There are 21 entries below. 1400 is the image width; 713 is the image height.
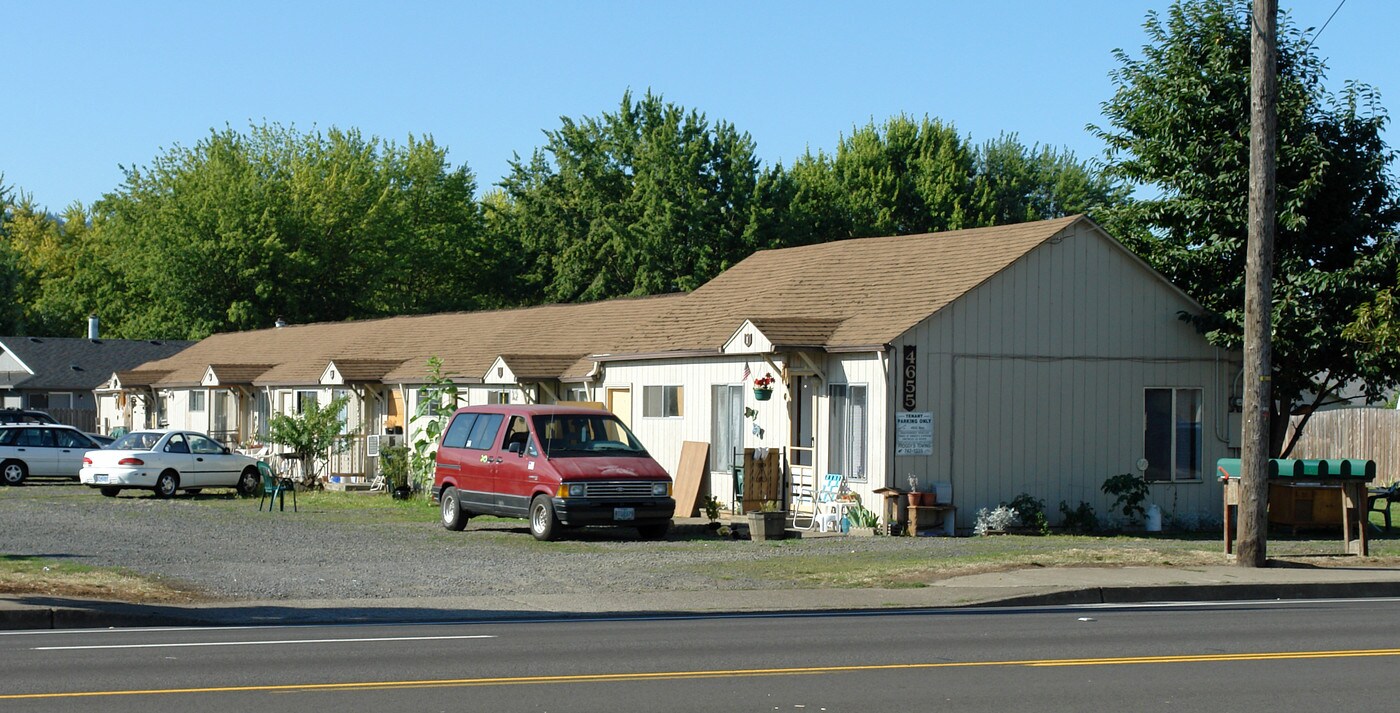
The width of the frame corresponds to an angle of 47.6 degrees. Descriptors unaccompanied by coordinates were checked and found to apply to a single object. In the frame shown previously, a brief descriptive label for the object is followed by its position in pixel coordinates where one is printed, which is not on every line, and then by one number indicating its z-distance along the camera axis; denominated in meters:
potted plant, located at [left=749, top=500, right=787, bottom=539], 23.62
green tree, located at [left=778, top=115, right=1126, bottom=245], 61.91
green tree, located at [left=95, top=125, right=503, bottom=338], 68.00
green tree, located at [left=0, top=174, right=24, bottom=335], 80.31
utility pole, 18.86
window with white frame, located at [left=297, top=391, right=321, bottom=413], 41.03
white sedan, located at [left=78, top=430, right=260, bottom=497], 33.81
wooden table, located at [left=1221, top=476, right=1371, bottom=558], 20.75
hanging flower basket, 26.00
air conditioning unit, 36.69
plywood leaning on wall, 28.02
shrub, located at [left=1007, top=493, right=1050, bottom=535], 24.98
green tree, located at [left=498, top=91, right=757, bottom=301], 59.00
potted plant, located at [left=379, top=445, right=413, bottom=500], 34.22
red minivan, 23.11
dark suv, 48.91
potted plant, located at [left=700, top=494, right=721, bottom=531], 25.75
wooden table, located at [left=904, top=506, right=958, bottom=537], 24.05
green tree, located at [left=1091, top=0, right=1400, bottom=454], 26.33
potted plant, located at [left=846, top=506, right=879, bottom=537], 24.36
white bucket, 26.11
